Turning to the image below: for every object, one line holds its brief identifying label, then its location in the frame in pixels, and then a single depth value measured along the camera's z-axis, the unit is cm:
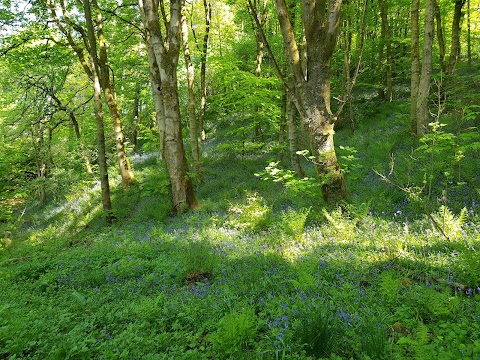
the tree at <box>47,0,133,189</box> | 1220
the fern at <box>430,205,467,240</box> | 456
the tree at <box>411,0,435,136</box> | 892
